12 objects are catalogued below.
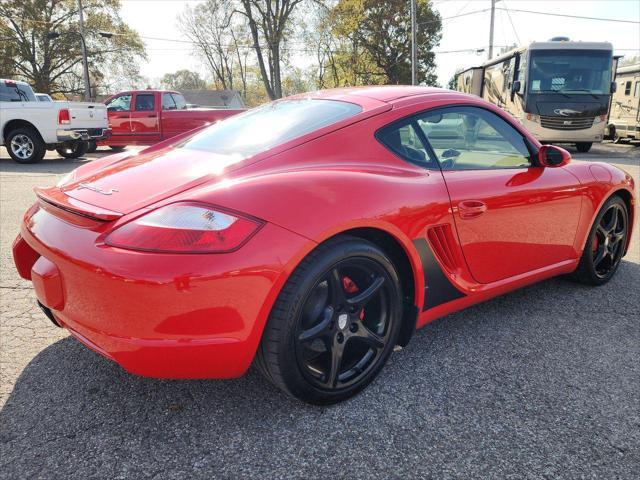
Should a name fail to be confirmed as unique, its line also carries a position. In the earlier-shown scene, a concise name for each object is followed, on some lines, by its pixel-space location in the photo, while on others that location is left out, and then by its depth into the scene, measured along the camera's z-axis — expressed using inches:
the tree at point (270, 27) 1359.5
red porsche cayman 67.6
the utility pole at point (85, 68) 1176.2
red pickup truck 539.2
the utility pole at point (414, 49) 1268.5
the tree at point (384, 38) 1552.7
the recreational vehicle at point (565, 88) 534.0
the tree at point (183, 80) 2907.7
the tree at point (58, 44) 1446.9
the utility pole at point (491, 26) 1411.2
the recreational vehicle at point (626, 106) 649.0
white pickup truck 434.3
